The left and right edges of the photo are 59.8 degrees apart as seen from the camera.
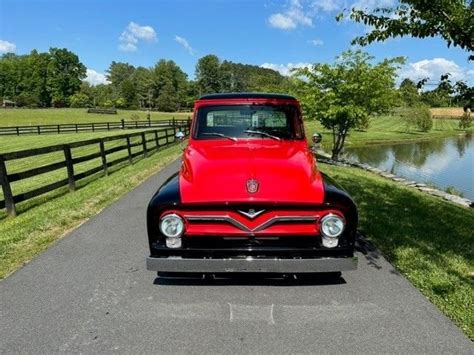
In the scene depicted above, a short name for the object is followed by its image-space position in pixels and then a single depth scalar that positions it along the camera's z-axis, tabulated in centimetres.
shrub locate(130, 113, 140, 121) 7018
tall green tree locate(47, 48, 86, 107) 11362
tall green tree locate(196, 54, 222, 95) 14200
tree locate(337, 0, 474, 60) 483
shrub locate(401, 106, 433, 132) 6015
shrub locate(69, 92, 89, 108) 10925
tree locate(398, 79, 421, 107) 1922
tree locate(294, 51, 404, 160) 1822
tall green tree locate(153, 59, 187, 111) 11485
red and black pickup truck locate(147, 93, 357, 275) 375
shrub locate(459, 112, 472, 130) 5969
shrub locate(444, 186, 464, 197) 1581
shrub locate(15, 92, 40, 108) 10719
